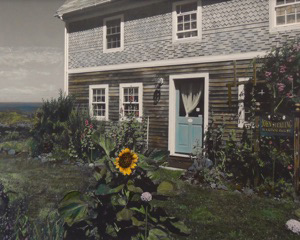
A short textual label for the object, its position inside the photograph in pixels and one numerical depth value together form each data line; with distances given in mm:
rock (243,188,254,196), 5242
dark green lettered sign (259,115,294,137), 4922
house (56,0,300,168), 6961
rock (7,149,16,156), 9039
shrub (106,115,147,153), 7754
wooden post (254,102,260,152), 5494
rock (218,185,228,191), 5582
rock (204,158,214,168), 6480
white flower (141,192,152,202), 2242
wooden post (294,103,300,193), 4930
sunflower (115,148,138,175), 2348
